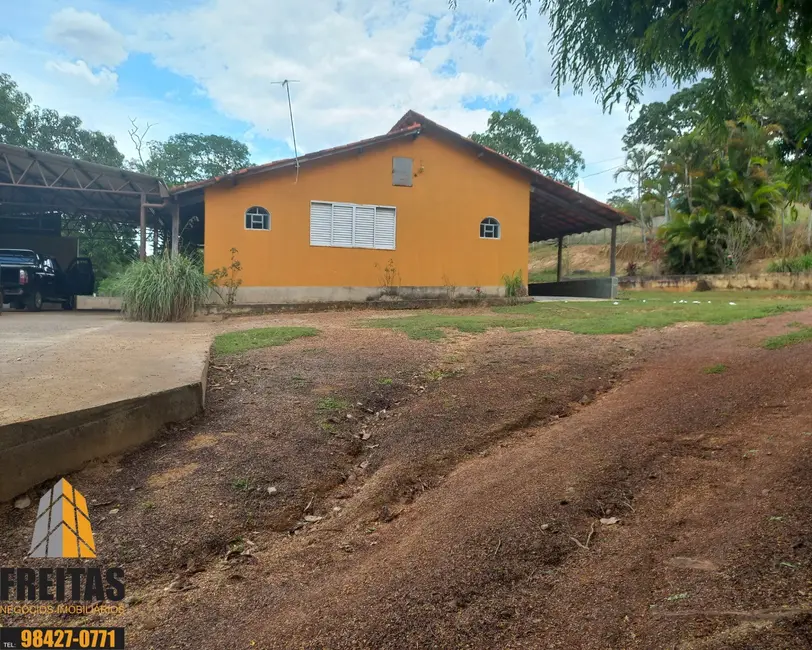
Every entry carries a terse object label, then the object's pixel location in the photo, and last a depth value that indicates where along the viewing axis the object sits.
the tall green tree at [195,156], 38.56
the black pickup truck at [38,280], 14.29
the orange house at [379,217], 13.42
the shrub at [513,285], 15.66
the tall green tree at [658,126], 31.42
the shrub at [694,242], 21.64
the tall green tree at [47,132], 24.83
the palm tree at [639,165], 33.31
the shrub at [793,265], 19.58
